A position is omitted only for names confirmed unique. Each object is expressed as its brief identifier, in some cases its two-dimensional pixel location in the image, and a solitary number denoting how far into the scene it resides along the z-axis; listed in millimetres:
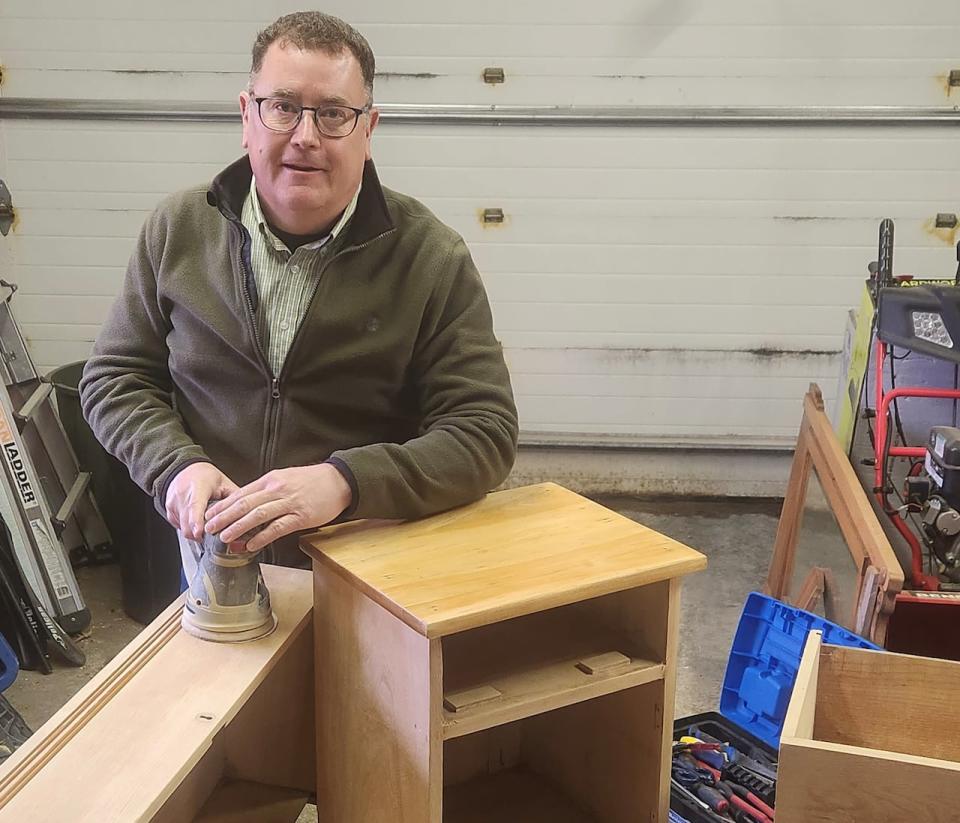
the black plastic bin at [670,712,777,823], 2238
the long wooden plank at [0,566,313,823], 1216
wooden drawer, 1361
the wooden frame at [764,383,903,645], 2100
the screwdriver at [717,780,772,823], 1983
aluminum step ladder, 3113
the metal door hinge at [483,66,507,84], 3898
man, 1622
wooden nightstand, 1356
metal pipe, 3881
